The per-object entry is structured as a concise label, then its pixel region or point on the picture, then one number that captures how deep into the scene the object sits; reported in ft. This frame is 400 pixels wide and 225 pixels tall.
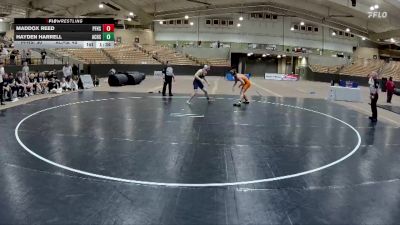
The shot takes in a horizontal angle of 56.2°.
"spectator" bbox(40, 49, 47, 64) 109.19
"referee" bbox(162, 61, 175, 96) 67.36
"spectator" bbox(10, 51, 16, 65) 94.30
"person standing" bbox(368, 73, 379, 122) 47.47
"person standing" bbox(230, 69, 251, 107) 58.85
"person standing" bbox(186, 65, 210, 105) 60.08
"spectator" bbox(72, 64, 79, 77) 101.09
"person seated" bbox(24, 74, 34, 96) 65.66
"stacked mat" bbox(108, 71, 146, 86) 91.71
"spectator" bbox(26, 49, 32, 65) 99.26
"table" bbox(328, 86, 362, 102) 72.69
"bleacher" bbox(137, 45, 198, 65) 160.45
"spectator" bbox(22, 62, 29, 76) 67.00
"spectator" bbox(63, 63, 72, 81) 80.94
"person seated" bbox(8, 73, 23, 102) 59.94
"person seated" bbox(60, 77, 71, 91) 77.41
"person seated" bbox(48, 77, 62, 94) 72.31
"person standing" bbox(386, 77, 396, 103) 74.43
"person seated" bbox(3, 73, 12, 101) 58.00
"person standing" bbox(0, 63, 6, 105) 53.88
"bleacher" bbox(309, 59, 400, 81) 148.48
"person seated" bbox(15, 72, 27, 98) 63.31
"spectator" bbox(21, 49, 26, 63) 100.06
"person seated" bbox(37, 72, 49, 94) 70.78
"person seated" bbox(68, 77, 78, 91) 79.65
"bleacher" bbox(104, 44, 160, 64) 145.51
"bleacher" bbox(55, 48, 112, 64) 130.83
